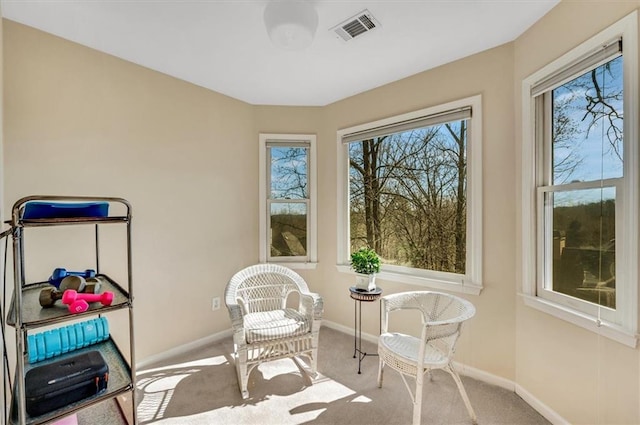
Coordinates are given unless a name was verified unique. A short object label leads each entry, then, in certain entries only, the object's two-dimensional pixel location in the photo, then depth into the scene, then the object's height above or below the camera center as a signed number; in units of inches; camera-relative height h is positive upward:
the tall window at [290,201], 125.6 +4.2
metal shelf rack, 40.6 -16.6
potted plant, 95.3 -19.6
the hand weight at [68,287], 48.1 -13.9
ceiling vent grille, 69.4 +46.8
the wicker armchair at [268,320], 79.9 -33.5
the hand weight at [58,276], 56.5 -13.1
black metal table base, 92.5 -37.9
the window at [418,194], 89.4 +5.9
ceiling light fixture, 61.5 +41.3
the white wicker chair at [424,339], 65.3 -33.2
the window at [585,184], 53.0 +5.7
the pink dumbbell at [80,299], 46.6 -14.8
